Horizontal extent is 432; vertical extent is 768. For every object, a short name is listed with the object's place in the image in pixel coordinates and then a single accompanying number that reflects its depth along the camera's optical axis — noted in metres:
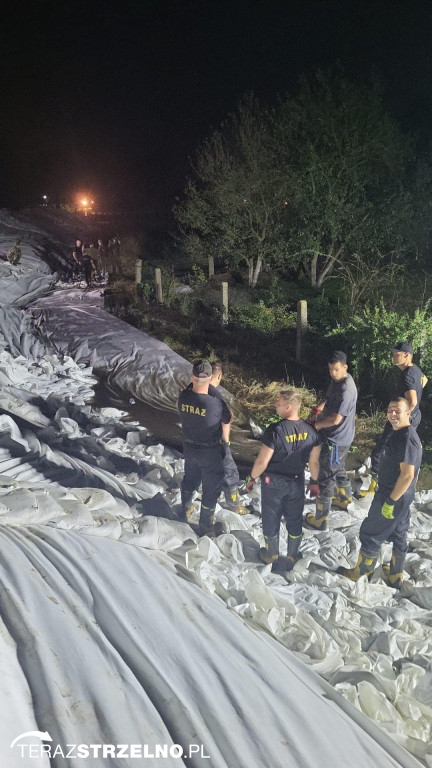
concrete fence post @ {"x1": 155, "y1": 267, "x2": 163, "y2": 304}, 14.20
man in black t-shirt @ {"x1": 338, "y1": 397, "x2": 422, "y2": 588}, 4.06
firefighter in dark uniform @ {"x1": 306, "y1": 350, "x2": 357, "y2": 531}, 5.17
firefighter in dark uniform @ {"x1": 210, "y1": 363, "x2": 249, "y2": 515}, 5.30
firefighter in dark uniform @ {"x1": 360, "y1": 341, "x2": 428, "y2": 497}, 5.27
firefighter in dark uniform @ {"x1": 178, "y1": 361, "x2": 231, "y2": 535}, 4.80
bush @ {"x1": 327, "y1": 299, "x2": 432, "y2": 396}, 7.88
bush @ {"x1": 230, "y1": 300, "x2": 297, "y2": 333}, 12.03
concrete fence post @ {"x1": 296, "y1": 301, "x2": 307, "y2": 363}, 10.16
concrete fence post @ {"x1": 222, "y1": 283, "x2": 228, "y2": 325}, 12.34
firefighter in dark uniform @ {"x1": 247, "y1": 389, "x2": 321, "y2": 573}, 4.28
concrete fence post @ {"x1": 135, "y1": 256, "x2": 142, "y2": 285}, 15.52
